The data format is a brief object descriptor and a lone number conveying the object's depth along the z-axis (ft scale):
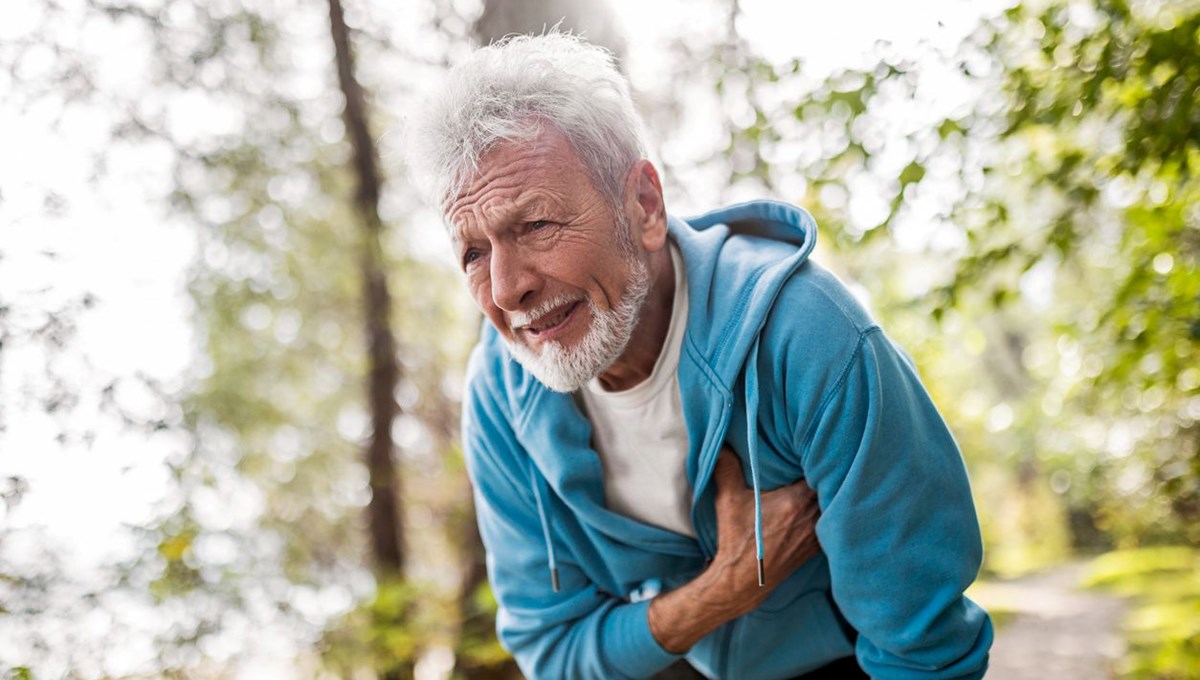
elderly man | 3.21
